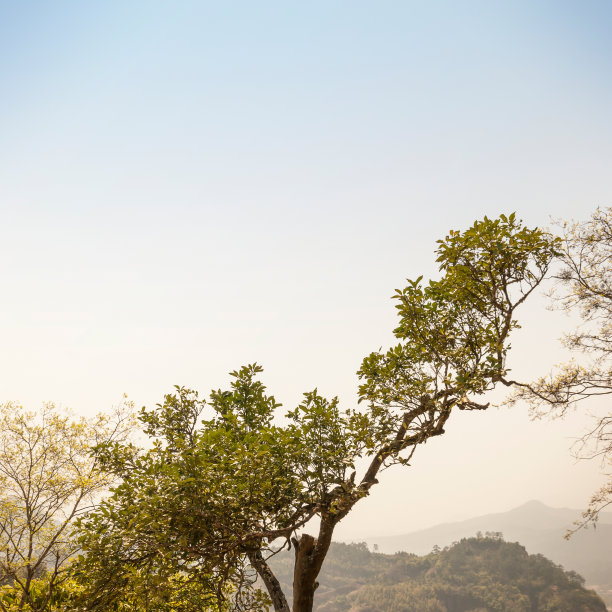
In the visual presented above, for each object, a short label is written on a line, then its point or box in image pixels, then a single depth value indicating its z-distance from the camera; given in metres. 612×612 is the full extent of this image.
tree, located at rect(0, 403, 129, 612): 14.96
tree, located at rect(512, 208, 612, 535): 9.89
